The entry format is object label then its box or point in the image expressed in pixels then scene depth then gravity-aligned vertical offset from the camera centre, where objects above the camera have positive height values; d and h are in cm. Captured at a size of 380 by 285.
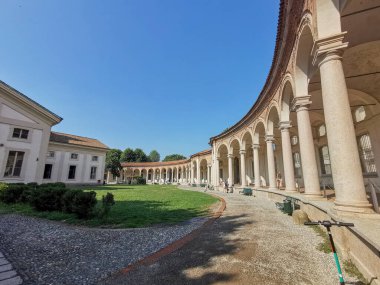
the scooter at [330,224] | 241 -59
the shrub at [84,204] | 726 -104
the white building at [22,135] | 1756 +406
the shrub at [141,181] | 4506 -79
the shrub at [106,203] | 709 -100
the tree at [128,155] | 7456 +884
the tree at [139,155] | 7711 +944
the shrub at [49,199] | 869 -105
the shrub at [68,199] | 781 -94
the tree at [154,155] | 11561 +1424
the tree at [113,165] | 5136 +337
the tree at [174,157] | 10450 +1195
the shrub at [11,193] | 1066 -97
